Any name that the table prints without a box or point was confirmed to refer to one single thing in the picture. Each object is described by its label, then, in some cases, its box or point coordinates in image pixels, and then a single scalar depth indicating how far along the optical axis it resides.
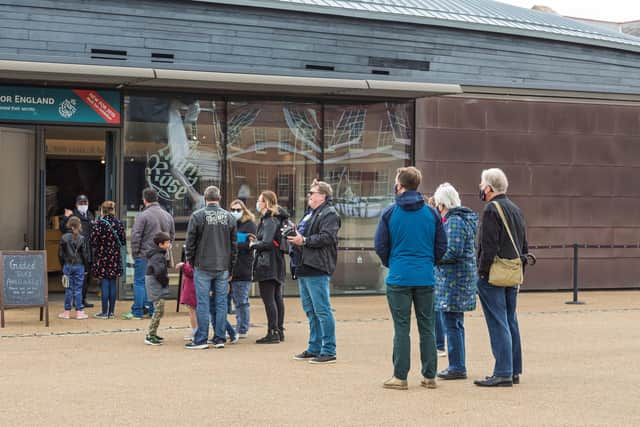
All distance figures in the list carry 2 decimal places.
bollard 17.48
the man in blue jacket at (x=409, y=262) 8.76
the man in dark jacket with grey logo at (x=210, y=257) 11.47
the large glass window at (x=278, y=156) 17.09
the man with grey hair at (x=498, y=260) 9.02
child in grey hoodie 11.82
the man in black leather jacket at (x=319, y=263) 10.54
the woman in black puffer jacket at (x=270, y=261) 11.77
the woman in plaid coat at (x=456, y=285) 9.40
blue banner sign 16.17
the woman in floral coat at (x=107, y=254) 14.45
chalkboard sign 13.39
